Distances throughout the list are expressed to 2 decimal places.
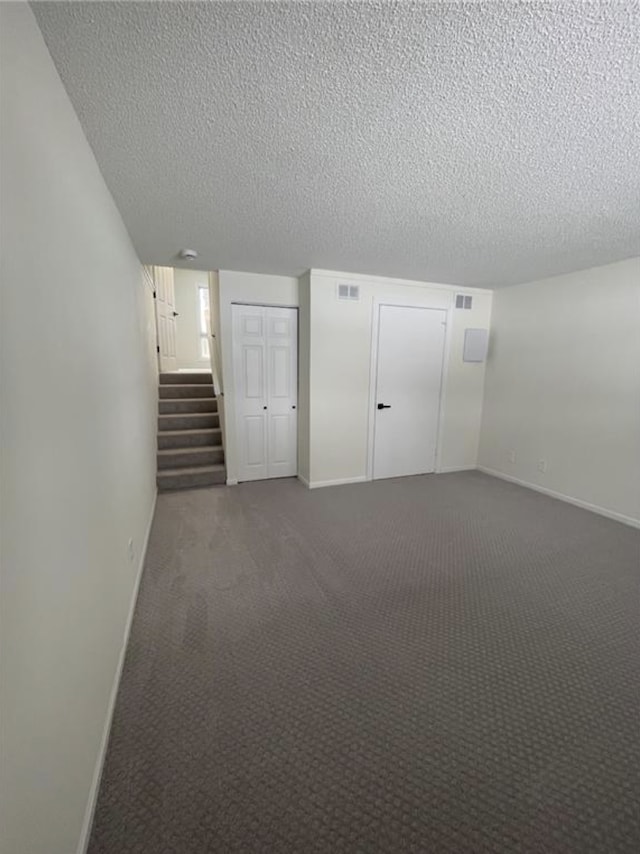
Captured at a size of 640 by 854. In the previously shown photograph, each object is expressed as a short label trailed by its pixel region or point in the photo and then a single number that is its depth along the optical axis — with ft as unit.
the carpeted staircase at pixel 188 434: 12.85
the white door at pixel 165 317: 16.37
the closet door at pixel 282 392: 12.87
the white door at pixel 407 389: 13.12
